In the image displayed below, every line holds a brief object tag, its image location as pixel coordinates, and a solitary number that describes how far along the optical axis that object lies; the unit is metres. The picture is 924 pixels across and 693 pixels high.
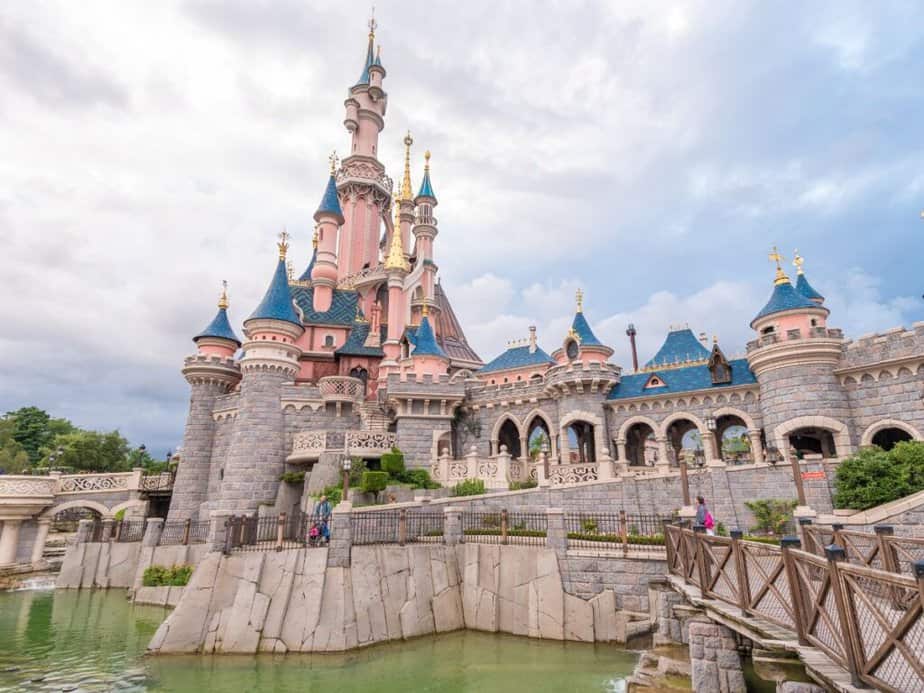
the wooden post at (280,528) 13.69
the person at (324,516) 14.52
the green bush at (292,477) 22.89
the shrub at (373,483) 19.27
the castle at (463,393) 17.56
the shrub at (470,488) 19.48
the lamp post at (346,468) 14.76
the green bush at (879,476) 13.80
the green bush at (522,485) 20.12
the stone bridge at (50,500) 23.69
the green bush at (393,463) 20.92
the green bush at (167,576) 18.78
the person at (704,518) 10.91
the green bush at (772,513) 15.03
